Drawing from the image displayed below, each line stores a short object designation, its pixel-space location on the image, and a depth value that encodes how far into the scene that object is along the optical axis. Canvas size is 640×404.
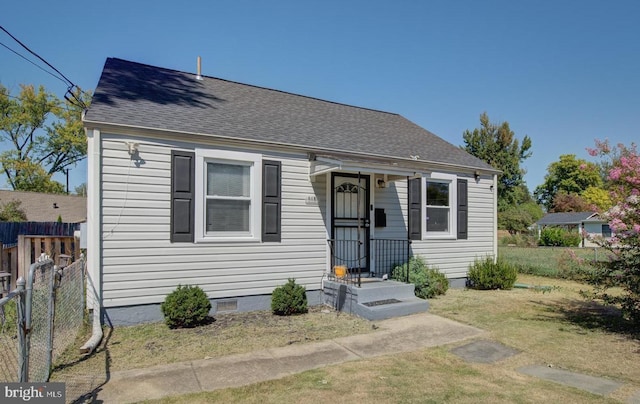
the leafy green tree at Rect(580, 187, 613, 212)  45.76
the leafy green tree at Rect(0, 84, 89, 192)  29.55
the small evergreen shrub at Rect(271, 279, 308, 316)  6.61
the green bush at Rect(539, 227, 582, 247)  31.98
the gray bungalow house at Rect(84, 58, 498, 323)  5.96
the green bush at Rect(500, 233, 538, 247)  32.12
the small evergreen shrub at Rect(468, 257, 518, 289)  9.52
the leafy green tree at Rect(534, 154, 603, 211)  50.59
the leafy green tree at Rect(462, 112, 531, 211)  38.31
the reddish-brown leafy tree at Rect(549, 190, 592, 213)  45.75
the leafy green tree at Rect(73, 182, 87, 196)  51.06
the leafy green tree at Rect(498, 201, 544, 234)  37.91
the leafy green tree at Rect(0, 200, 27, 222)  17.00
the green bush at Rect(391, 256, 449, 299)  8.12
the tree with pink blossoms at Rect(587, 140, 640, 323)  5.60
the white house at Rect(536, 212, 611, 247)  36.99
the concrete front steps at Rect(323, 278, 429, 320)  6.60
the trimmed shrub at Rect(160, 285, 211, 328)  5.78
